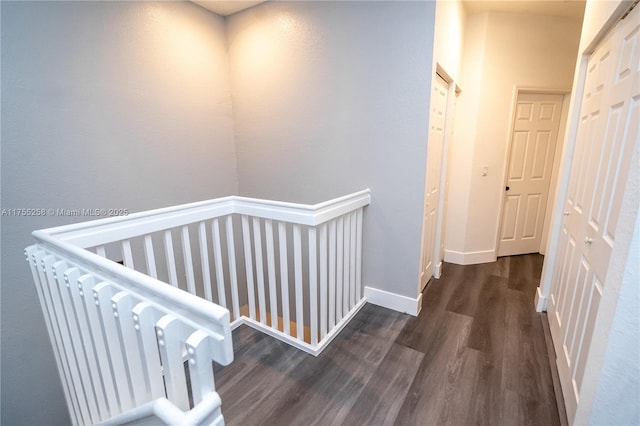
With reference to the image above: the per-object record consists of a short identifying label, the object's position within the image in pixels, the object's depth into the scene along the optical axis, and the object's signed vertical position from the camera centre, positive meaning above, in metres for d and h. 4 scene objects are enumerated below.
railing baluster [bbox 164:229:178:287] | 1.74 -0.61
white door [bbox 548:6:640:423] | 1.26 -0.21
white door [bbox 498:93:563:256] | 3.32 -0.23
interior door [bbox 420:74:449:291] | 2.32 -0.19
